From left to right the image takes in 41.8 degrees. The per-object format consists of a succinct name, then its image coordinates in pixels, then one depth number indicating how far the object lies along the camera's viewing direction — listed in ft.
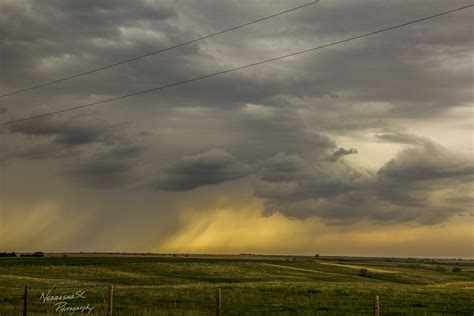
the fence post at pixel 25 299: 109.50
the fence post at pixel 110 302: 98.61
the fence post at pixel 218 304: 97.45
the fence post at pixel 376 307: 85.38
